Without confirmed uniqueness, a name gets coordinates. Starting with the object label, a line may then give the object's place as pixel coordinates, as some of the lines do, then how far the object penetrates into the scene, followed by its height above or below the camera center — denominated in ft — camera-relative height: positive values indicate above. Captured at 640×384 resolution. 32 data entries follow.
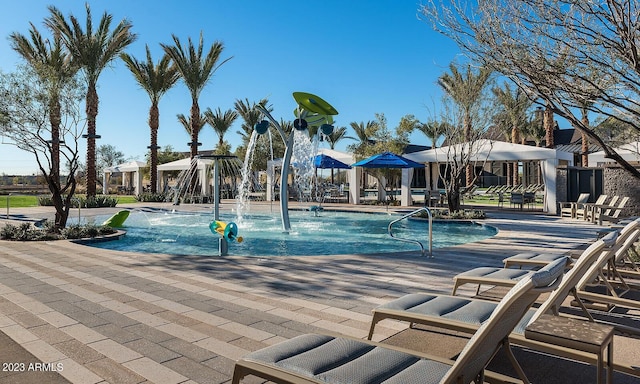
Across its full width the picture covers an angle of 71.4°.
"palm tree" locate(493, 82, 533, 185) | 58.18 +13.20
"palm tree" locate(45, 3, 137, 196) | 72.95 +24.92
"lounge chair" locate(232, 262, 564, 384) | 7.04 -2.95
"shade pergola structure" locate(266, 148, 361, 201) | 82.74 +5.47
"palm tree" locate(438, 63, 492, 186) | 55.42 +12.46
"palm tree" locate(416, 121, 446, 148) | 126.52 +17.67
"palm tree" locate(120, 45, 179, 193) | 91.61 +23.83
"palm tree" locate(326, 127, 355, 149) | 149.79 +18.55
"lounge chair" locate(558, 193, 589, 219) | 51.82 -2.41
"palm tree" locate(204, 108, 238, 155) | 127.85 +21.13
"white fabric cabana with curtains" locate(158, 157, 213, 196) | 94.47 +5.71
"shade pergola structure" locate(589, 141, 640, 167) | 66.94 +5.41
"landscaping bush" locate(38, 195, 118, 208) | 73.92 -1.16
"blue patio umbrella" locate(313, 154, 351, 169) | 77.00 +4.95
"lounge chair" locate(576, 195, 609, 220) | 48.96 -2.43
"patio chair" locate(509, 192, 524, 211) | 61.87 -1.50
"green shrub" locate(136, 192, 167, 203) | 90.98 -0.85
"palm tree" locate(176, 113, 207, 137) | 124.36 +21.26
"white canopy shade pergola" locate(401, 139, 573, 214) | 60.54 +4.72
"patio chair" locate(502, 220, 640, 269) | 17.13 -2.84
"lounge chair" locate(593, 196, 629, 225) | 42.70 -2.67
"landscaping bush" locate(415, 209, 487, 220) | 53.21 -3.14
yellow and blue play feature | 27.53 -2.34
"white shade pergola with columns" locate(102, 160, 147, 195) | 117.77 +6.54
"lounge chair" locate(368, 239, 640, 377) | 9.46 -2.95
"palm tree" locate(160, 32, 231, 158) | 89.56 +26.26
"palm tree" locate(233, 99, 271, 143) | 123.44 +21.64
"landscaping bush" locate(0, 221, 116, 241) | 34.45 -2.98
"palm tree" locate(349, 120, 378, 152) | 144.05 +20.49
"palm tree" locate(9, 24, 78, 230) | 37.17 +7.48
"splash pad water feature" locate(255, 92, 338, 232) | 39.75 +6.57
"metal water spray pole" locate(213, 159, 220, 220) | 38.04 +0.25
